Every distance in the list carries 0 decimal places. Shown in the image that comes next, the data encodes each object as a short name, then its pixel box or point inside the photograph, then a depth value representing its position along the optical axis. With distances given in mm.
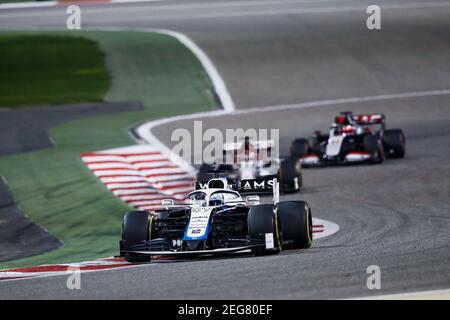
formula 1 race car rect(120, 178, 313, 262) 16062
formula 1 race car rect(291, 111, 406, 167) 28750
